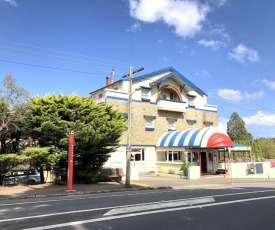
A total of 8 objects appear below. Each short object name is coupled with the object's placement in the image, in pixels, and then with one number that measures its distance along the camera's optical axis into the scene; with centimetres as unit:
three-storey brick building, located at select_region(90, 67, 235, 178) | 2227
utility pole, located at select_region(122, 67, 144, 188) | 1494
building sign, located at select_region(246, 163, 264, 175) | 2296
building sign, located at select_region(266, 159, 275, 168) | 2454
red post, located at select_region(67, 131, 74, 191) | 1353
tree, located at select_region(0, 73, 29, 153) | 1434
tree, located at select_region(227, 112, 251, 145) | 5477
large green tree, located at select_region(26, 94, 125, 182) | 1517
